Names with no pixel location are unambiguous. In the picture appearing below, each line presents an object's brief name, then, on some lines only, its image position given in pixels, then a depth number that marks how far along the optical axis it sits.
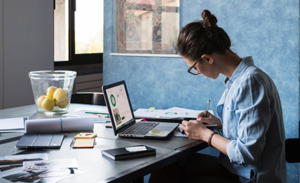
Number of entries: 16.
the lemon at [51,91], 1.95
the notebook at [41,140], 1.31
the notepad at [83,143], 1.35
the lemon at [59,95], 1.93
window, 4.43
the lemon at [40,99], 1.94
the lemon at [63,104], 1.96
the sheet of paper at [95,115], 1.86
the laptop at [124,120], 1.50
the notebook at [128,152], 1.19
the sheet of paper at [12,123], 1.66
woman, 1.20
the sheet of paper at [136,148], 1.25
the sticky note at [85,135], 1.47
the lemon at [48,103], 1.93
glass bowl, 1.94
